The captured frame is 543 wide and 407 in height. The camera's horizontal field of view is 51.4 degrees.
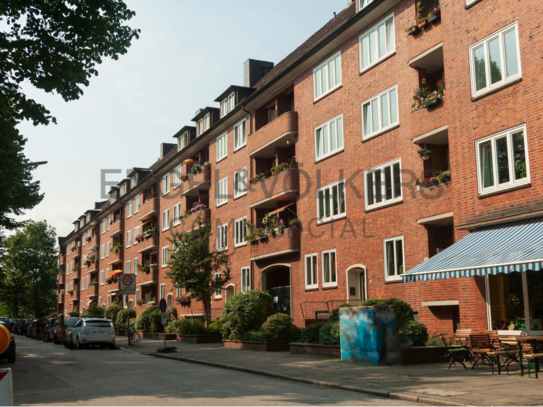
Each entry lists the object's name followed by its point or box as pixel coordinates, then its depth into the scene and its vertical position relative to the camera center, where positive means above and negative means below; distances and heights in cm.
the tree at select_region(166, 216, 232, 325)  3167 +96
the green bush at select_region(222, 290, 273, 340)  2534 -124
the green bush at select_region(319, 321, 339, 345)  1905 -173
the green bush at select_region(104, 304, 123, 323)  5397 -237
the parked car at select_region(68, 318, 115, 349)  2823 -226
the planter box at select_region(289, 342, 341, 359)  1866 -231
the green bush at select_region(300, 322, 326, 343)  2039 -182
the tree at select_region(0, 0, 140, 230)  1420 +612
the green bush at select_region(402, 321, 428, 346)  1731 -160
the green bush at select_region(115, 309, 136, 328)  4494 -266
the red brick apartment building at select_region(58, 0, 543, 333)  1617 +471
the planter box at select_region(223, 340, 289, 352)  2300 -255
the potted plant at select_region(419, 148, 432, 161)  2047 +459
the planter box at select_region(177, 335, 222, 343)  3005 -284
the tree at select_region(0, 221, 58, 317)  8512 +306
